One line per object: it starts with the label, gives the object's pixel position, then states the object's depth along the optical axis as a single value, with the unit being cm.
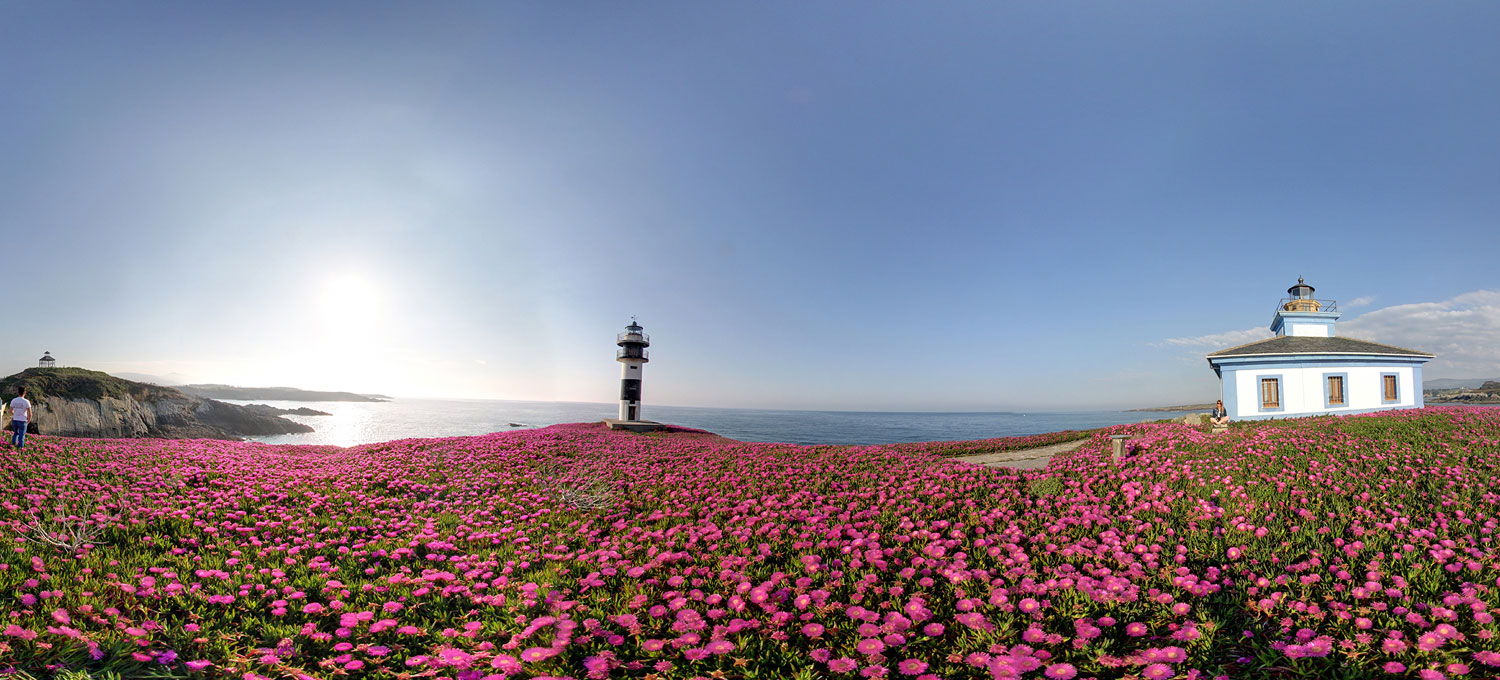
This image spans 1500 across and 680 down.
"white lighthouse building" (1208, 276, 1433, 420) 2025
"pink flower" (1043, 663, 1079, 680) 291
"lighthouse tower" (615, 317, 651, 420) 2731
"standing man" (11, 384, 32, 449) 1113
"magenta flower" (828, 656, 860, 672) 290
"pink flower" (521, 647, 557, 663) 314
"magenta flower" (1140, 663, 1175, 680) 298
